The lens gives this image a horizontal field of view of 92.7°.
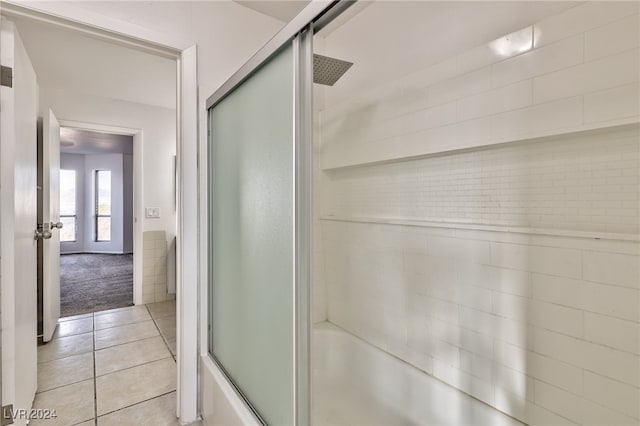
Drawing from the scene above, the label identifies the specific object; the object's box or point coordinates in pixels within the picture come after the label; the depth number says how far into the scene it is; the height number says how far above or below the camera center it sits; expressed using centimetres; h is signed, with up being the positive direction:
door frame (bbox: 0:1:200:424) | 162 -10
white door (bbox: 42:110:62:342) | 244 -8
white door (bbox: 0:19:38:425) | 135 -7
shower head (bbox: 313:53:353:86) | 158 +81
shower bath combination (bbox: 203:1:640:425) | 102 -4
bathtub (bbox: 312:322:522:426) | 145 -100
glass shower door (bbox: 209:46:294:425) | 104 -11
